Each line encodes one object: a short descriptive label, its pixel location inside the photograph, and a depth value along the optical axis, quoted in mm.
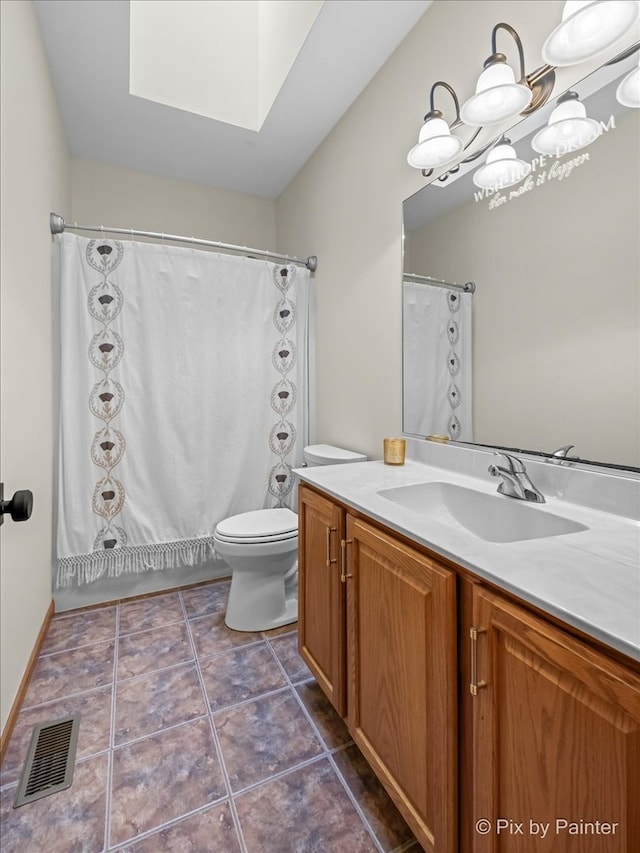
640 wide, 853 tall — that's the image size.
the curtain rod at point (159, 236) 1883
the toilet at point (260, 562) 1818
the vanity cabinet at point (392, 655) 775
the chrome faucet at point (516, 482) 1116
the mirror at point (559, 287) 987
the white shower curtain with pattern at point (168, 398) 2006
